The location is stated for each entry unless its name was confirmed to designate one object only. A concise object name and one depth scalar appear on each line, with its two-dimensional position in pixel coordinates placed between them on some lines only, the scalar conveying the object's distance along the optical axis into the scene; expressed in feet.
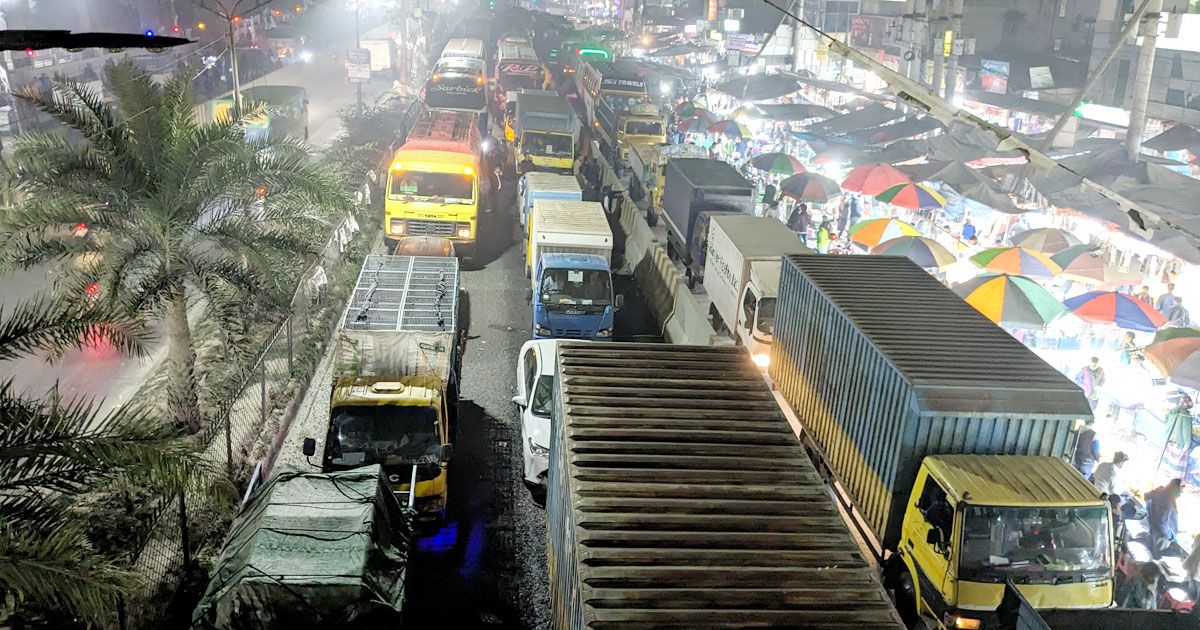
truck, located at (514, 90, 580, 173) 99.35
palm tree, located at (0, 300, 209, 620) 20.70
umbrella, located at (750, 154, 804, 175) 93.97
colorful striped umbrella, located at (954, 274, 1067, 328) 50.72
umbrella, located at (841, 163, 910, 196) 80.07
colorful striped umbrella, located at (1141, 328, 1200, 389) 44.37
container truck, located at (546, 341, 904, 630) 23.48
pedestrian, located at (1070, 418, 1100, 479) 40.73
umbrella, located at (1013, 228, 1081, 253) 64.80
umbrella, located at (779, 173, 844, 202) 81.56
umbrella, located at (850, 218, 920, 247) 67.56
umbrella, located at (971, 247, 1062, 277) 59.98
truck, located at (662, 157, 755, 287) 71.67
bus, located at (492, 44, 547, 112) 143.74
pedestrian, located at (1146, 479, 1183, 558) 37.11
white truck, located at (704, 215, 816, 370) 52.95
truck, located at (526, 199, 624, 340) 57.98
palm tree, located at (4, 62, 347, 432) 39.06
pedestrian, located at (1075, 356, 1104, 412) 49.26
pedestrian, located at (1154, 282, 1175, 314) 59.31
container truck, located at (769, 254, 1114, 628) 29.32
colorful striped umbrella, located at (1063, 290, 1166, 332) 50.60
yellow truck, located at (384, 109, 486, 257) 75.56
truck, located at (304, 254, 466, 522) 36.78
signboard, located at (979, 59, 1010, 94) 127.65
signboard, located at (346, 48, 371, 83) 136.36
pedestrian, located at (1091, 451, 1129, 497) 40.01
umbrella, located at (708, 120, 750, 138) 116.78
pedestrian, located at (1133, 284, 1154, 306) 58.83
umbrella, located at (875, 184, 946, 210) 74.64
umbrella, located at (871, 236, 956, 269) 62.18
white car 40.57
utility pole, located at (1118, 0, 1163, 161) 77.46
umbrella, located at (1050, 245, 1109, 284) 60.29
